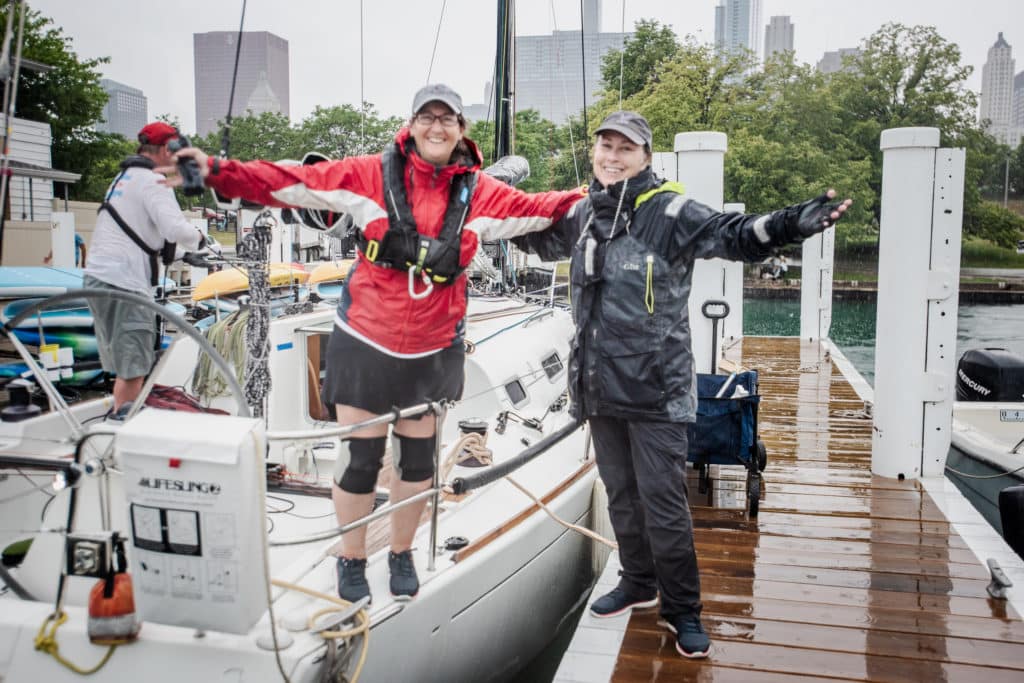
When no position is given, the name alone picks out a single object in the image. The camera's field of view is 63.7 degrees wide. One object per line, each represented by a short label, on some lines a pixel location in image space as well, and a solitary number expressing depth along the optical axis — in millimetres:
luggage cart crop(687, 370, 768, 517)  4191
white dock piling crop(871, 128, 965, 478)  4520
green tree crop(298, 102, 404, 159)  35812
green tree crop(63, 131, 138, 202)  27198
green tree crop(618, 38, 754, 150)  31188
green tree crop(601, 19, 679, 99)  38938
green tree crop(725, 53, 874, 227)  30816
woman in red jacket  2572
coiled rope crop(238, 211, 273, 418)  2795
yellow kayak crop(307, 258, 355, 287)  5802
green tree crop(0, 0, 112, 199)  24902
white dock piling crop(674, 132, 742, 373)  4879
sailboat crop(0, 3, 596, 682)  2107
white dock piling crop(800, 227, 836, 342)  10734
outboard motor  8906
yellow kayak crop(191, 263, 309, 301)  5328
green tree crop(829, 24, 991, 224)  35062
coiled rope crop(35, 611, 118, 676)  2334
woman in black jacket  2832
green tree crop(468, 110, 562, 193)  33844
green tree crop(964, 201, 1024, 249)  37781
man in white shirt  3545
